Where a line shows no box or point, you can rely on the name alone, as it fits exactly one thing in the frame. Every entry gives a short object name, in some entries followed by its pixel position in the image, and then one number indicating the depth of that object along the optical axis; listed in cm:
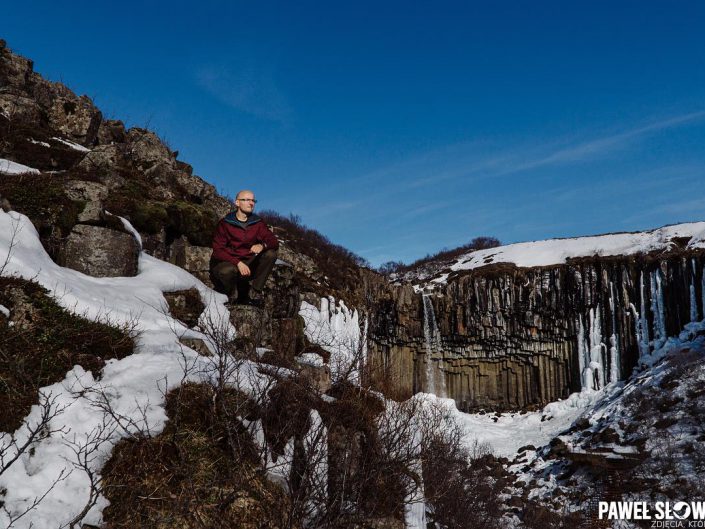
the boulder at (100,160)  1369
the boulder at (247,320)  910
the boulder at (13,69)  1991
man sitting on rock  902
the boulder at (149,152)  1744
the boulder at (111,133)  2105
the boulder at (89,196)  933
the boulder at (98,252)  870
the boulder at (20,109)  1659
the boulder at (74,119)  1905
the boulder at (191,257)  1195
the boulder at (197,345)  697
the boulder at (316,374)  729
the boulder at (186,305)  882
